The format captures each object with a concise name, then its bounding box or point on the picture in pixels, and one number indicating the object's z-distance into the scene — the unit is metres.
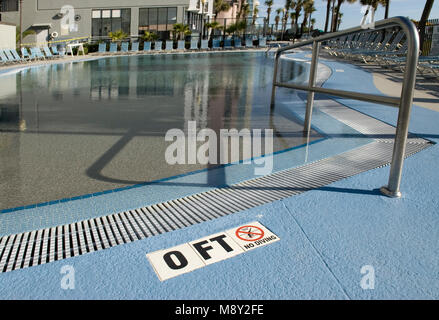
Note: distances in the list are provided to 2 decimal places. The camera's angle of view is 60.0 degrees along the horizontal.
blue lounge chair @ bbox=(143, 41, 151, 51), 26.62
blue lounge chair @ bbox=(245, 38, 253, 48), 31.38
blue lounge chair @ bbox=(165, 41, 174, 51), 28.11
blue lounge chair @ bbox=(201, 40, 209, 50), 28.89
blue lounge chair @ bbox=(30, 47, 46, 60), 16.39
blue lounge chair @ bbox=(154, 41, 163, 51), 27.02
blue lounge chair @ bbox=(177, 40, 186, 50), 28.38
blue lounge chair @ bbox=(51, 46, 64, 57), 19.78
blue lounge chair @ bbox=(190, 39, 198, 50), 28.51
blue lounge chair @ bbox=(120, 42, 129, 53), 25.91
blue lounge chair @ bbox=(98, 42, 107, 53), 25.07
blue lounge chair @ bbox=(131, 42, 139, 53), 26.08
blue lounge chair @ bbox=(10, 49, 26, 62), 15.05
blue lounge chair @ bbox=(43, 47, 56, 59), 17.72
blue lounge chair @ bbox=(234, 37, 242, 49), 32.18
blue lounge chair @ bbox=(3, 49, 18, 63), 14.47
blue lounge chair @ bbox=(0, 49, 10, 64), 13.98
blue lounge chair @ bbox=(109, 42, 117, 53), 25.91
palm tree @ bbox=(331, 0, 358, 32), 38.84
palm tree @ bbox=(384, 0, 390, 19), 33.36
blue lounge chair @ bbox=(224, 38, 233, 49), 31.52
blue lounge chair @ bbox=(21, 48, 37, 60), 15.95
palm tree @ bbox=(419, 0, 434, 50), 16.22
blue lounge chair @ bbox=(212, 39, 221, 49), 30.59
